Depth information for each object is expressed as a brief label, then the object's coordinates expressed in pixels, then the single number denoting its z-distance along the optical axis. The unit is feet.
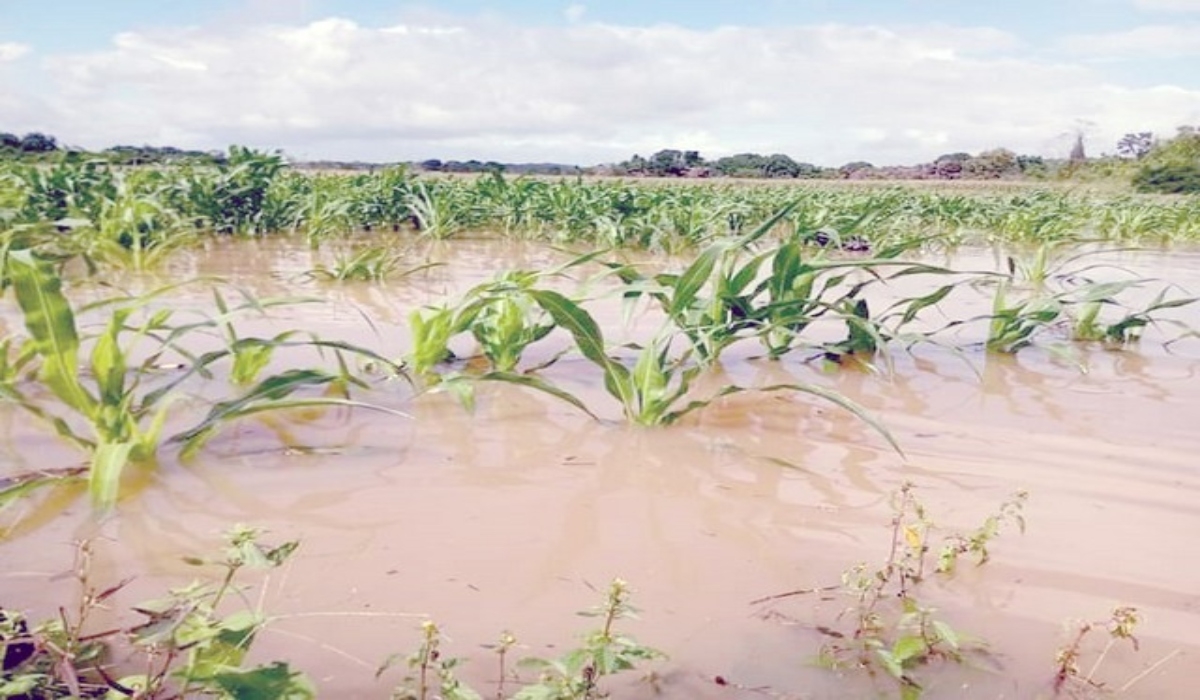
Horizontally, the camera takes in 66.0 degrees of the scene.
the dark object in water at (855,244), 24.21
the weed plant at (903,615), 3.42
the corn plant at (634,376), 6.51
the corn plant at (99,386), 5.19
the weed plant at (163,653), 2.62
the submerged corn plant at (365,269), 13.26
